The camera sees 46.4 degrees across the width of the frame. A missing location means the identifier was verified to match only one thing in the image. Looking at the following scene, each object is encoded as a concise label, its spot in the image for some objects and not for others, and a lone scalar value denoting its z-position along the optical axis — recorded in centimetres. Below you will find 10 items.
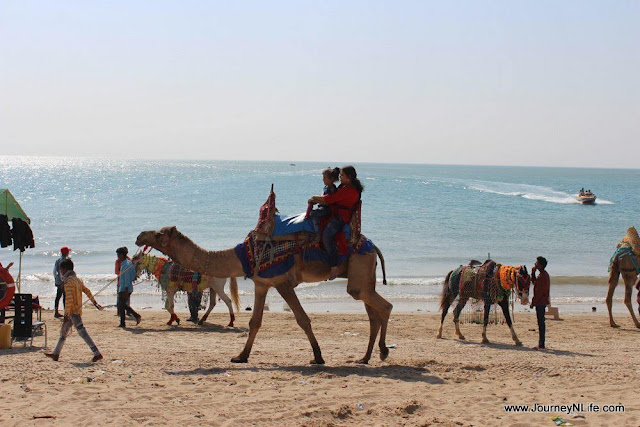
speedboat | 7581
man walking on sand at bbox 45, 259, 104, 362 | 1041
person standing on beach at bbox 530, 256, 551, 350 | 1334
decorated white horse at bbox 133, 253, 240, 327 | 1620
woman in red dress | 1036
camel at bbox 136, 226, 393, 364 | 1048
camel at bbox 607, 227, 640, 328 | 1716
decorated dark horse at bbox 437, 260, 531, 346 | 1338
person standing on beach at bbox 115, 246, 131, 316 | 1626
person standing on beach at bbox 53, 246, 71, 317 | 1695
